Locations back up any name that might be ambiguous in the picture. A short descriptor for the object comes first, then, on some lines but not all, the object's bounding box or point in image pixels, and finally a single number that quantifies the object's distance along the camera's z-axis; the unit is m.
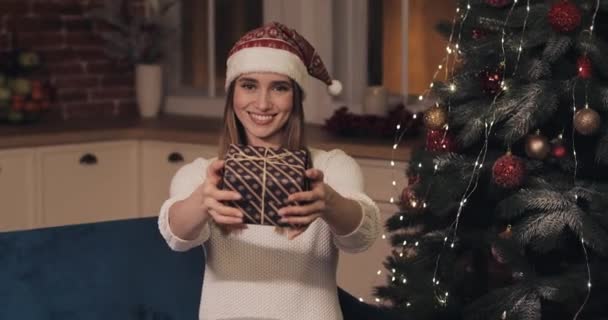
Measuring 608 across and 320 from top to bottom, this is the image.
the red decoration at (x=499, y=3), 2.93
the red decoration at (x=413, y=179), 3.10
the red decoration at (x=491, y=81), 2.93
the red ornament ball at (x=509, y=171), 2.80
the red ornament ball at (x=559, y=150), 2.83
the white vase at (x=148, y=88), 5.00
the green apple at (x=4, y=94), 4.47
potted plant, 4.88
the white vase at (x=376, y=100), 4.35
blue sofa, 2.55
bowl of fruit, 4.50
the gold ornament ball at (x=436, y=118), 3.00
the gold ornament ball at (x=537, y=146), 2.81
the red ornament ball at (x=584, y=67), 2.77
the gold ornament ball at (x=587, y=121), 2.72
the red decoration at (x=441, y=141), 3.02
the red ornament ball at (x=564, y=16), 2.76
